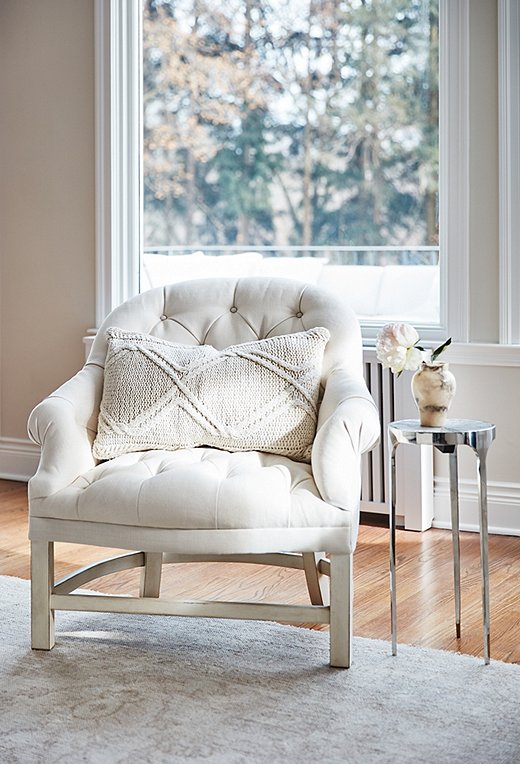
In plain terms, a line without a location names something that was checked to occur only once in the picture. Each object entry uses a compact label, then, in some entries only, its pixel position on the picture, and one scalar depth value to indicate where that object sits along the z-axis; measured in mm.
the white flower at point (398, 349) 2330
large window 3715
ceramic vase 2326
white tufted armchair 2184
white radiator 3557
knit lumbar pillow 2543
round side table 2248
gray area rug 1850
